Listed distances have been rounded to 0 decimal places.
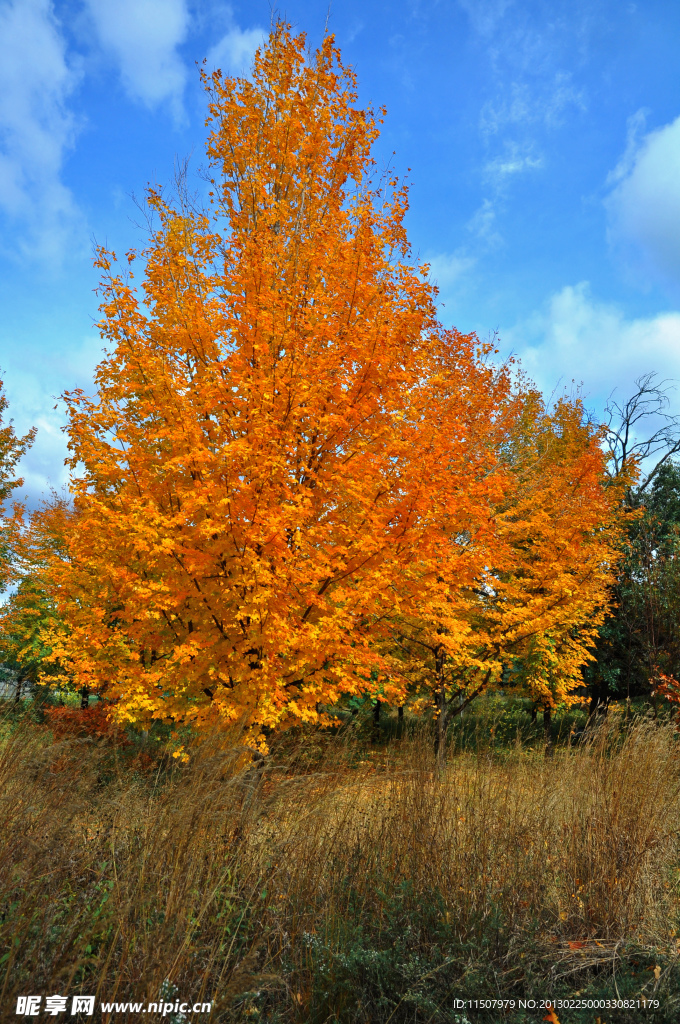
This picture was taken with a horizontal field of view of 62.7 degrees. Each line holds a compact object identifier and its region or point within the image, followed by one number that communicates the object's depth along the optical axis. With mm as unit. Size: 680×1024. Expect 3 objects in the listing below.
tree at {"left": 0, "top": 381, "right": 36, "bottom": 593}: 20641
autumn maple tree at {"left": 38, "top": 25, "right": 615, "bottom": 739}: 5934
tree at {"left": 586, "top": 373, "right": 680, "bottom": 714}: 13602
